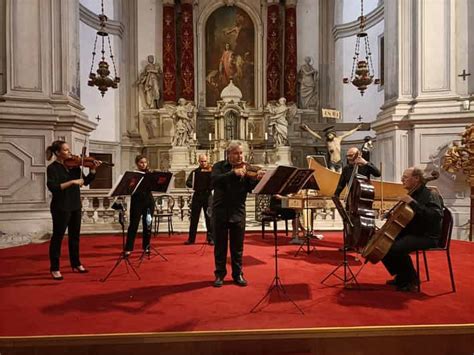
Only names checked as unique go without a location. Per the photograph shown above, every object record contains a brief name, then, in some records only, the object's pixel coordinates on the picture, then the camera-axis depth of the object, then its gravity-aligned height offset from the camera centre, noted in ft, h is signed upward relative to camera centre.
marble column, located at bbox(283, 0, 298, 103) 53.31 +14.70
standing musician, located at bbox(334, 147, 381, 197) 19.89 -0.01
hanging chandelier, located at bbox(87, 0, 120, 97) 37.37 +8.34
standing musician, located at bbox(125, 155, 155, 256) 19.42 -1.75
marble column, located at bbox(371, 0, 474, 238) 27.94 +5.34
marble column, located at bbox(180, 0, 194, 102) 52.60 +14.84
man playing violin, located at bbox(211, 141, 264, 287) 15.70 -1.64
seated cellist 14.28 -1.94
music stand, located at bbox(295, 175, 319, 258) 20.08 -1.63
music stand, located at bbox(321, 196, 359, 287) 15.08 -1.95
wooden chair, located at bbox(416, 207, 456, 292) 14.74 -2.18
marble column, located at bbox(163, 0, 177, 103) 52.90 +14.61
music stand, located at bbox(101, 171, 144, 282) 16.62 -0.49
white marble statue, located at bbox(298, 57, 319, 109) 53.62 +10.71
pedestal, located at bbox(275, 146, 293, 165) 47.19 +1.81
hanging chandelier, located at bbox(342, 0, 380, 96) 37.22 +8.32
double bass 15.69 -1.61
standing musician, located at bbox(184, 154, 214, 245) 23.66 -1.53
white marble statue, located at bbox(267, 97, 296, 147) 48.24 +5.41
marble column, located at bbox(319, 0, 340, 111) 53.93 +14.84
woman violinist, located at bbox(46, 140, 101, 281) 16.25 -0.82
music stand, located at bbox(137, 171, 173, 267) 18.36 -0.49
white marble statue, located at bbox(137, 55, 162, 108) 52.70 +11.01
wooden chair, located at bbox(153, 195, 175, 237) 26.69 -2.54
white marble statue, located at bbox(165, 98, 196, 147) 47.85 +5.26
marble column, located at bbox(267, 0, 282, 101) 53.31 +14.82
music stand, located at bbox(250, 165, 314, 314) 13.96 -0.37
